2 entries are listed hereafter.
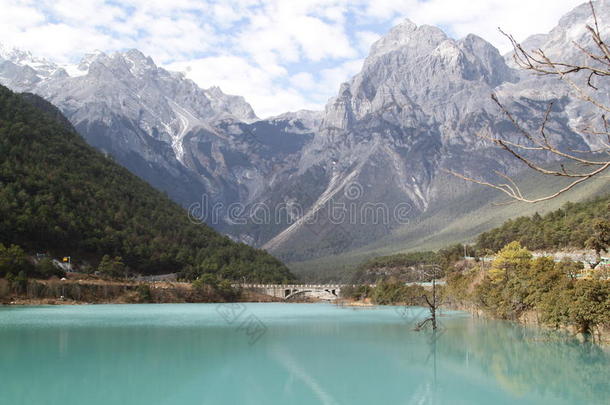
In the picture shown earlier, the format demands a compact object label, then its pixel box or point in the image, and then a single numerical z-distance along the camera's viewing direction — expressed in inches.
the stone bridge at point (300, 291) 5979.3
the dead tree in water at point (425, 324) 1976.1
